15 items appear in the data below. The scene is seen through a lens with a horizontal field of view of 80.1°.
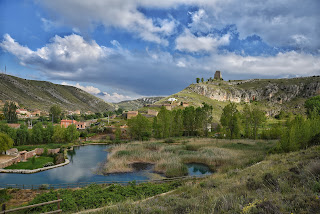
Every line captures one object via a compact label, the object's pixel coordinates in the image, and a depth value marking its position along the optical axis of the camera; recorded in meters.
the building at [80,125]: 79.50
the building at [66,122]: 78.50
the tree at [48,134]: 48.62
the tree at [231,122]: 48.12
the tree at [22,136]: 45.08
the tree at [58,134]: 48.93
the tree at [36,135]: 46.72
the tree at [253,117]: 45.88
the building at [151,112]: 88.81
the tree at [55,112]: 98.62
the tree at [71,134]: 50.68
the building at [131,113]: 86.12
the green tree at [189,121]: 59.38
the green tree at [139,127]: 54.00
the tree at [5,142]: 30.84
